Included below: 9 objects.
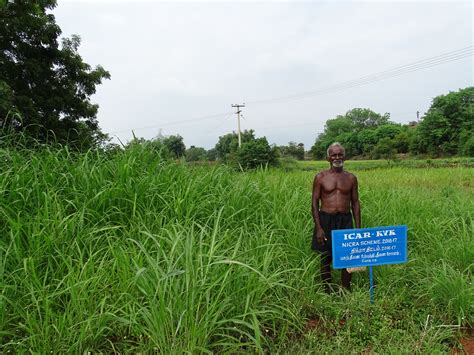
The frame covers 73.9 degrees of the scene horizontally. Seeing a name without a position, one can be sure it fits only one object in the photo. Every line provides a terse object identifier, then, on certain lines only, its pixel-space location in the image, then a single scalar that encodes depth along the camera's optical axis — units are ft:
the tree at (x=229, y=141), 118.05
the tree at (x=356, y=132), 198.90
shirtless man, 9.75
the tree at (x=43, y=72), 26.32
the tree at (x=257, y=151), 81.67
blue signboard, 8.38
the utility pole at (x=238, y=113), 113.13
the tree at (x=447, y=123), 130.41
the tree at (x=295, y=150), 197.65
